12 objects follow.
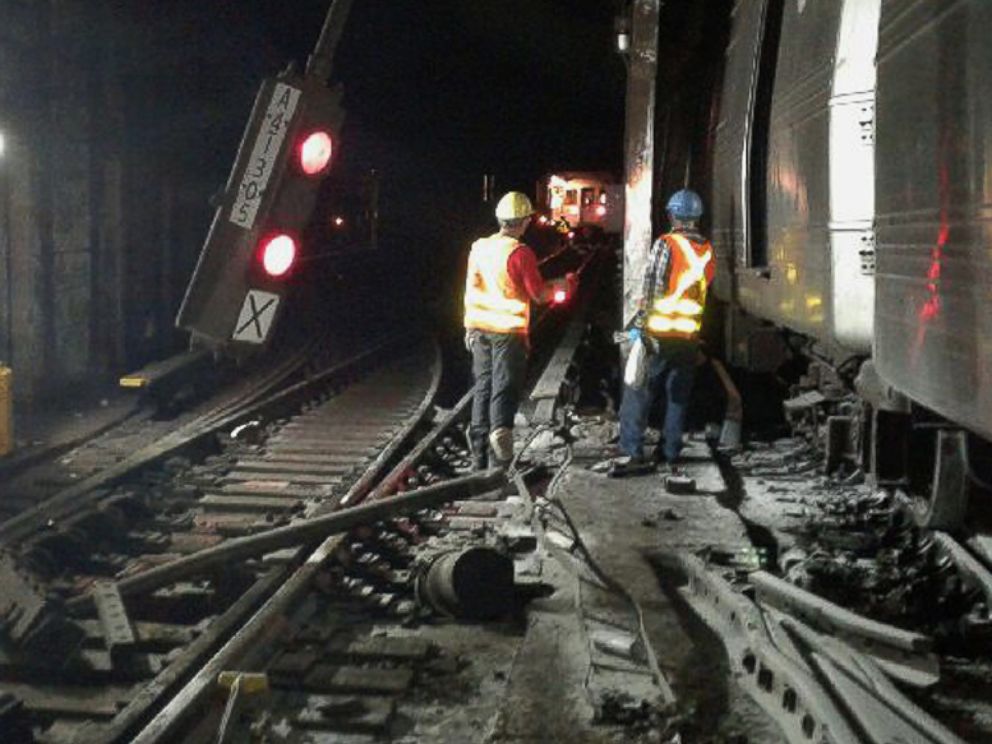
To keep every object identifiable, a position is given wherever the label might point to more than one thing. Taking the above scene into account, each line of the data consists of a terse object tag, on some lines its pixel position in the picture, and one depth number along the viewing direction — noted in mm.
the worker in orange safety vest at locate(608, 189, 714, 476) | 8898
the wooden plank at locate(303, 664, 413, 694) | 5125
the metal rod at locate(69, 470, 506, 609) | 6078
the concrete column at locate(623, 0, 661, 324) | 10008
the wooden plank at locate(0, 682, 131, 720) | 4988
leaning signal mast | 5844
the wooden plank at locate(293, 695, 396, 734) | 4770
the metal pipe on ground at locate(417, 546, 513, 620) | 5852
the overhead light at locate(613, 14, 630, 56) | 10367
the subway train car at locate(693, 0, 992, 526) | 4320
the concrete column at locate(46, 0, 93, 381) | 13594
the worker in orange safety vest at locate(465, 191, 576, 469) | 8789
